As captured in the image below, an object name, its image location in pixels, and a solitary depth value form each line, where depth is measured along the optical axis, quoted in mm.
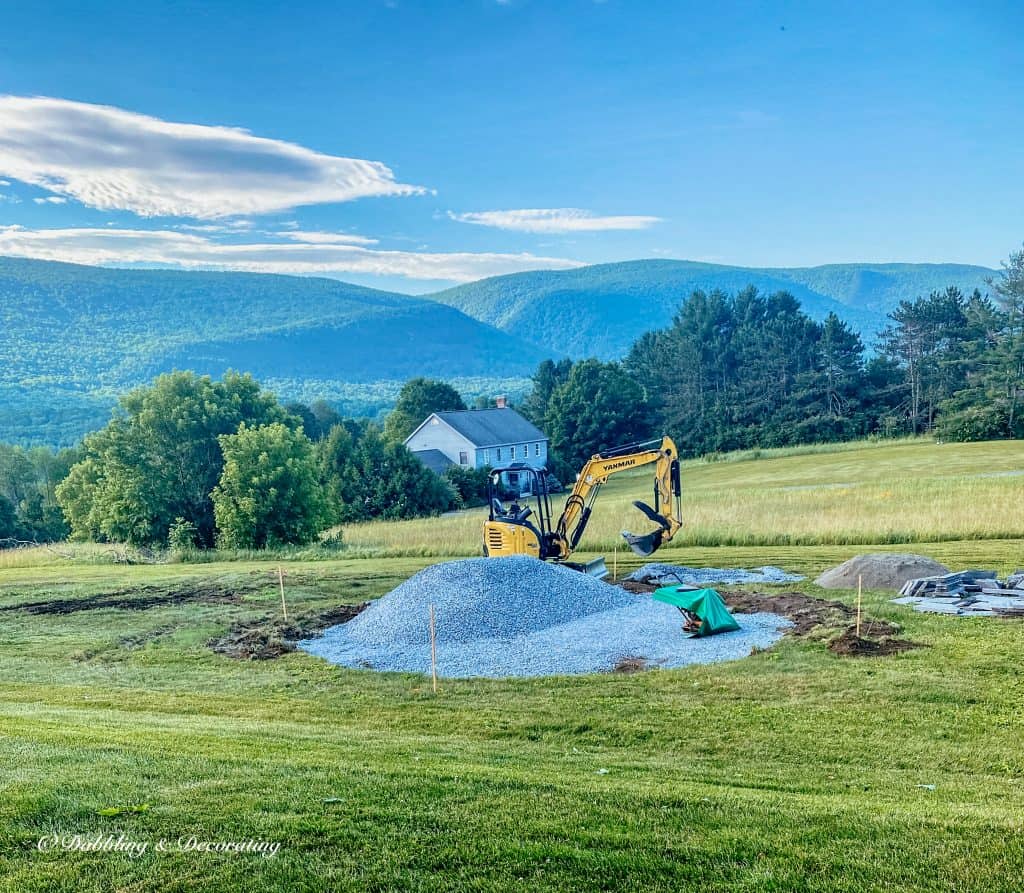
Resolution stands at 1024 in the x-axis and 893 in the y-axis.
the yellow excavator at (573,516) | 20609
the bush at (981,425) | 55250
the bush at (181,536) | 33812
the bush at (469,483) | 58031
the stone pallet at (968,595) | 14977
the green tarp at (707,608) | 14578
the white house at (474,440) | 64500
